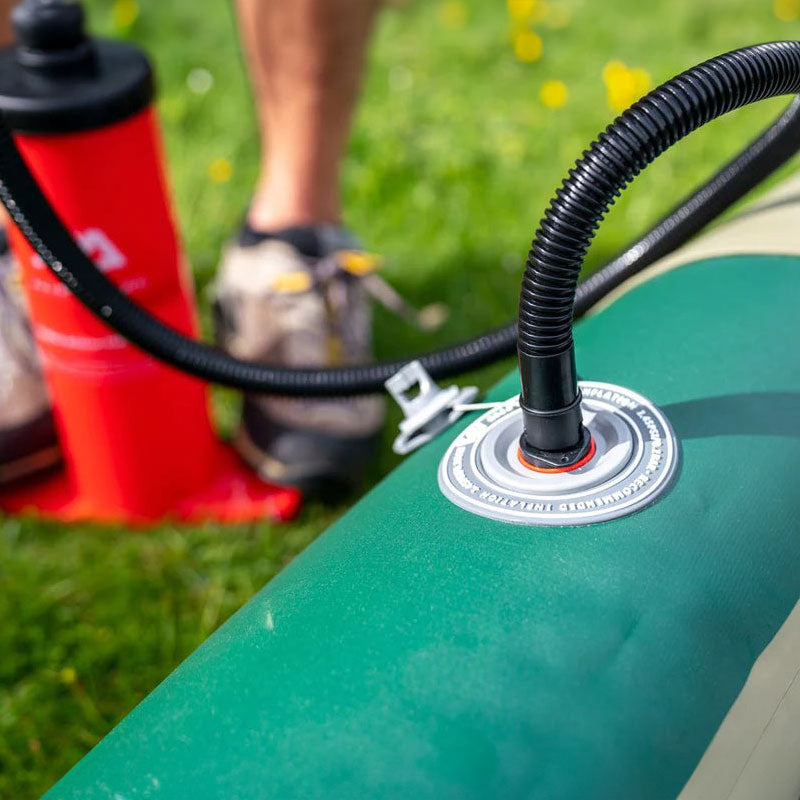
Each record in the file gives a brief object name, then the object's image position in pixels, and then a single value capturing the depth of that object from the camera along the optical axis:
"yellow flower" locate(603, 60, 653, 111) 2.58
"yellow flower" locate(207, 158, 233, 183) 2.47
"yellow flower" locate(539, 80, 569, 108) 2.63
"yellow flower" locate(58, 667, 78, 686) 1.43
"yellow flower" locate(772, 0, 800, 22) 2.94
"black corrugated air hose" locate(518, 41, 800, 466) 0.84
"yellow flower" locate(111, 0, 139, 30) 3.04
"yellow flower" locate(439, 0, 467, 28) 3.06
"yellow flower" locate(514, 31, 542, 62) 2.83
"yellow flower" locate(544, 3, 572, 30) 3.00
